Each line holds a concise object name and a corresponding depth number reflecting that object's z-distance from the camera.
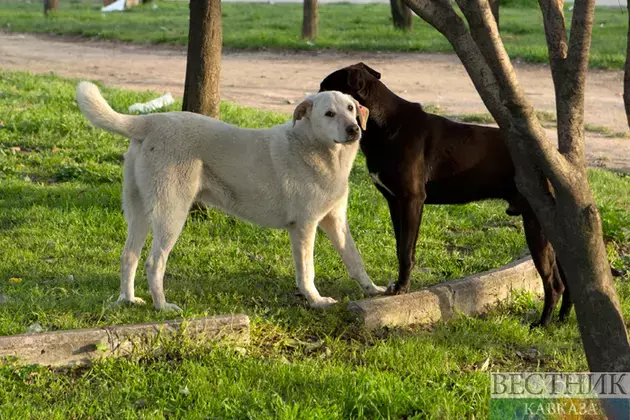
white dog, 5.09
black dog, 5.41
